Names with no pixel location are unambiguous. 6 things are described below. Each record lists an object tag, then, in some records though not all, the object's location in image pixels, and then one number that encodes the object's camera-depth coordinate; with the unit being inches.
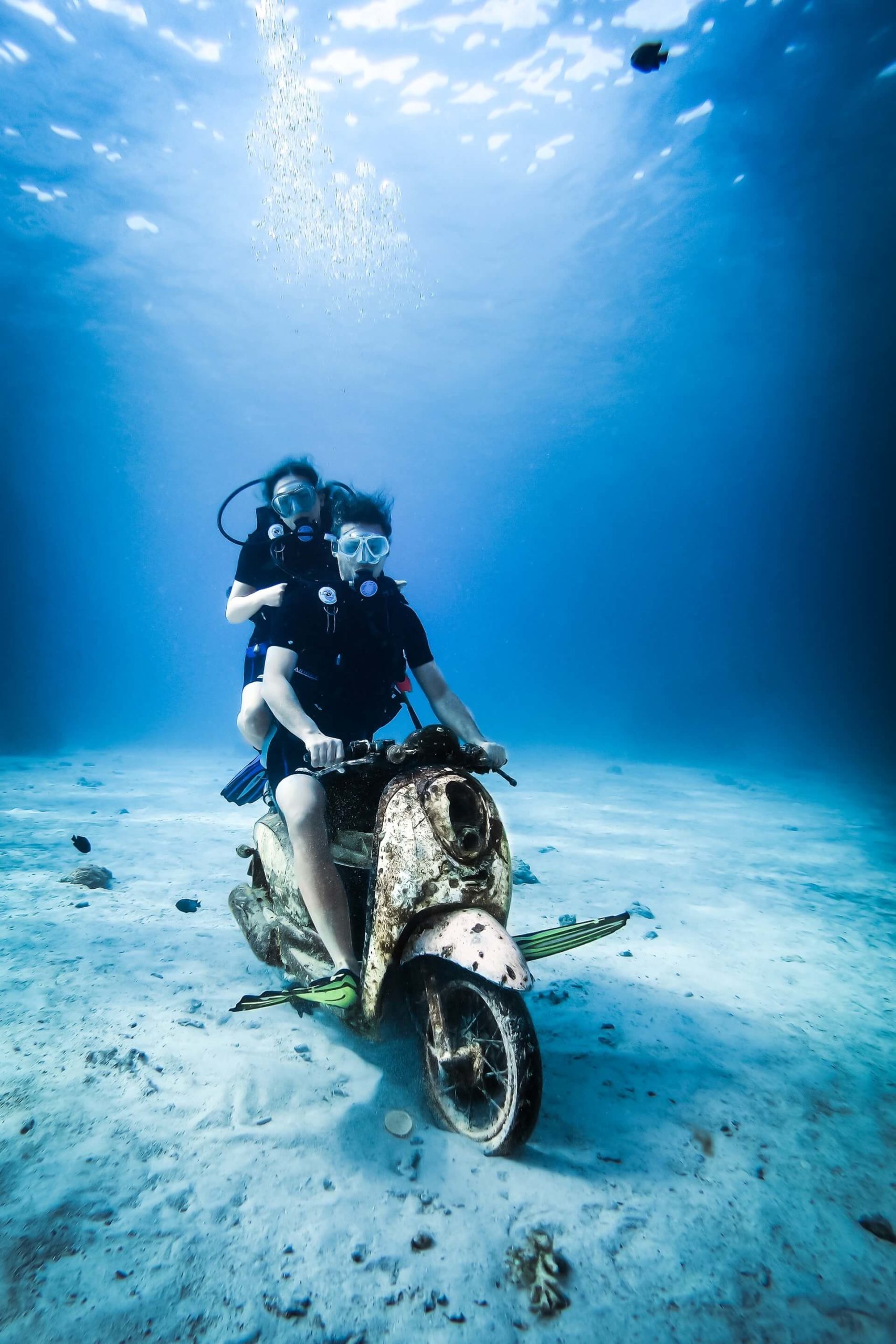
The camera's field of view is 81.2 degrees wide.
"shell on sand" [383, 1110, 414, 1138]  79.0
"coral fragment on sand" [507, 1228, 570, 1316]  54.6
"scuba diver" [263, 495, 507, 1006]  104.0
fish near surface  175.8
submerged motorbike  67.7
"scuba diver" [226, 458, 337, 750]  137.4
